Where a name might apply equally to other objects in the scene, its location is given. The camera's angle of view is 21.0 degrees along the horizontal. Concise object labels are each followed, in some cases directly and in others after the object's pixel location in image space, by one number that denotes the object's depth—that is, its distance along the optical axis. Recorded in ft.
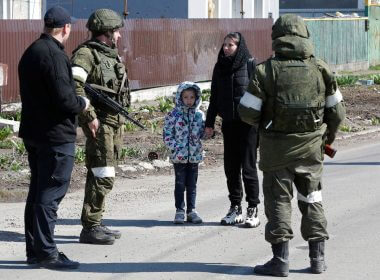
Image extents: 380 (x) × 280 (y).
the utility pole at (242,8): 112.61
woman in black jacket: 31.55
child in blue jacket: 32.71
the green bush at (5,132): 50.65
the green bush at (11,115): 57.26
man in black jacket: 25.26
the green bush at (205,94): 75.06
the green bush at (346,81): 94.02
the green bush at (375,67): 126.52
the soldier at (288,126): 25.07
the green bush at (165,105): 67.10
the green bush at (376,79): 96.42
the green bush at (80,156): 44.55
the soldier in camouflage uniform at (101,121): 28.89
